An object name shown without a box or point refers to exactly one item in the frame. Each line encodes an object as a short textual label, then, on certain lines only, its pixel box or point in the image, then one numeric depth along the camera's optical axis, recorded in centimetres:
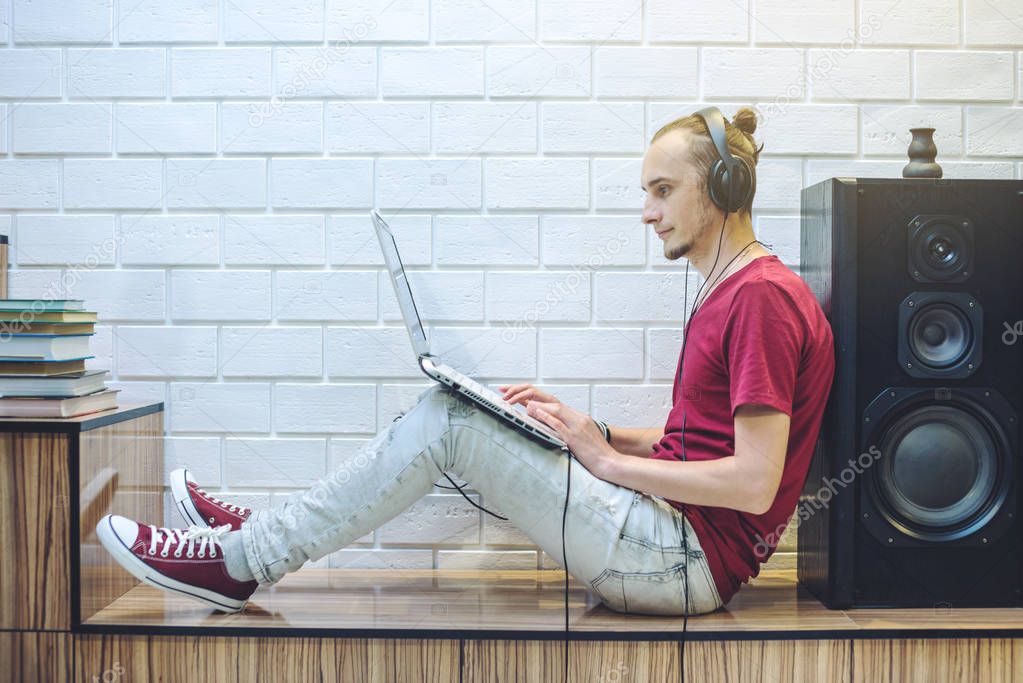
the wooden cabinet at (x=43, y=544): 163
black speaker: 166
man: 160
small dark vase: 171
